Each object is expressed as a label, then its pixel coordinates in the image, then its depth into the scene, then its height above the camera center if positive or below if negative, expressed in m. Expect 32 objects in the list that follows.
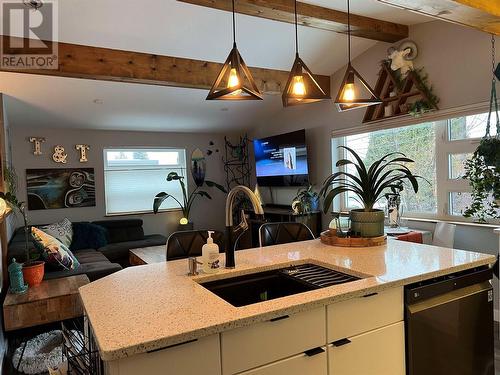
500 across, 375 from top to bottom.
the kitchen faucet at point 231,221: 1.65 -0.18
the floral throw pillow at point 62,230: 4.75 -0.56
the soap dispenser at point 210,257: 1.71 -0.34
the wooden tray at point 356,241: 2.26 -0.37
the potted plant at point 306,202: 4.96 -0.26
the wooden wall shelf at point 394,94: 3.82 +0.94
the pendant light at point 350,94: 2.33 +0.57
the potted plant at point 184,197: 5.97 -0.20
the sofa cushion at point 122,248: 4.96 -0.84
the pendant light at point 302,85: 2.11 +0.57
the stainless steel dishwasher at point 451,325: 1.63 -0.69
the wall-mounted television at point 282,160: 5.18 +0.37
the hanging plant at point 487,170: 2.87 +0.07
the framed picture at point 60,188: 5.24 +0.01
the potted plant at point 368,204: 2.30 -0.14
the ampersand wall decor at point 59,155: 5.38 +0.50
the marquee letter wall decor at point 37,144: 5.23 +0.65
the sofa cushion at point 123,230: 5.48 -0.66
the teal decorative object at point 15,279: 3.06 -0.76
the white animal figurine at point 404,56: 3.80 +1.32
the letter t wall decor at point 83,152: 5.57 +0.56
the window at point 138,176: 5.91 +0.18
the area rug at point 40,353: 2.61 -1.27
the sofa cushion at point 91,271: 3.56 -0.84
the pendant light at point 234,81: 1.89 +0.55
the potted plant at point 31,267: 3.17 -0.70
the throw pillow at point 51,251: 3.58 -0.63
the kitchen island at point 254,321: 1.11 -0.46
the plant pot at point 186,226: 6.21 -0.70
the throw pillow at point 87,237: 5.14 -0.70
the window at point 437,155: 3.52 +0.26
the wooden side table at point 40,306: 2.82 -0.94
